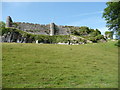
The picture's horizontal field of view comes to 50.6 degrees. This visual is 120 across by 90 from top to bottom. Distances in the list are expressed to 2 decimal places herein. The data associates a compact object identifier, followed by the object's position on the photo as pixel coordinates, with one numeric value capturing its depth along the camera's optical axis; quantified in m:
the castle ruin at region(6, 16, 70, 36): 75.25
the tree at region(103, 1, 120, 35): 23.16
